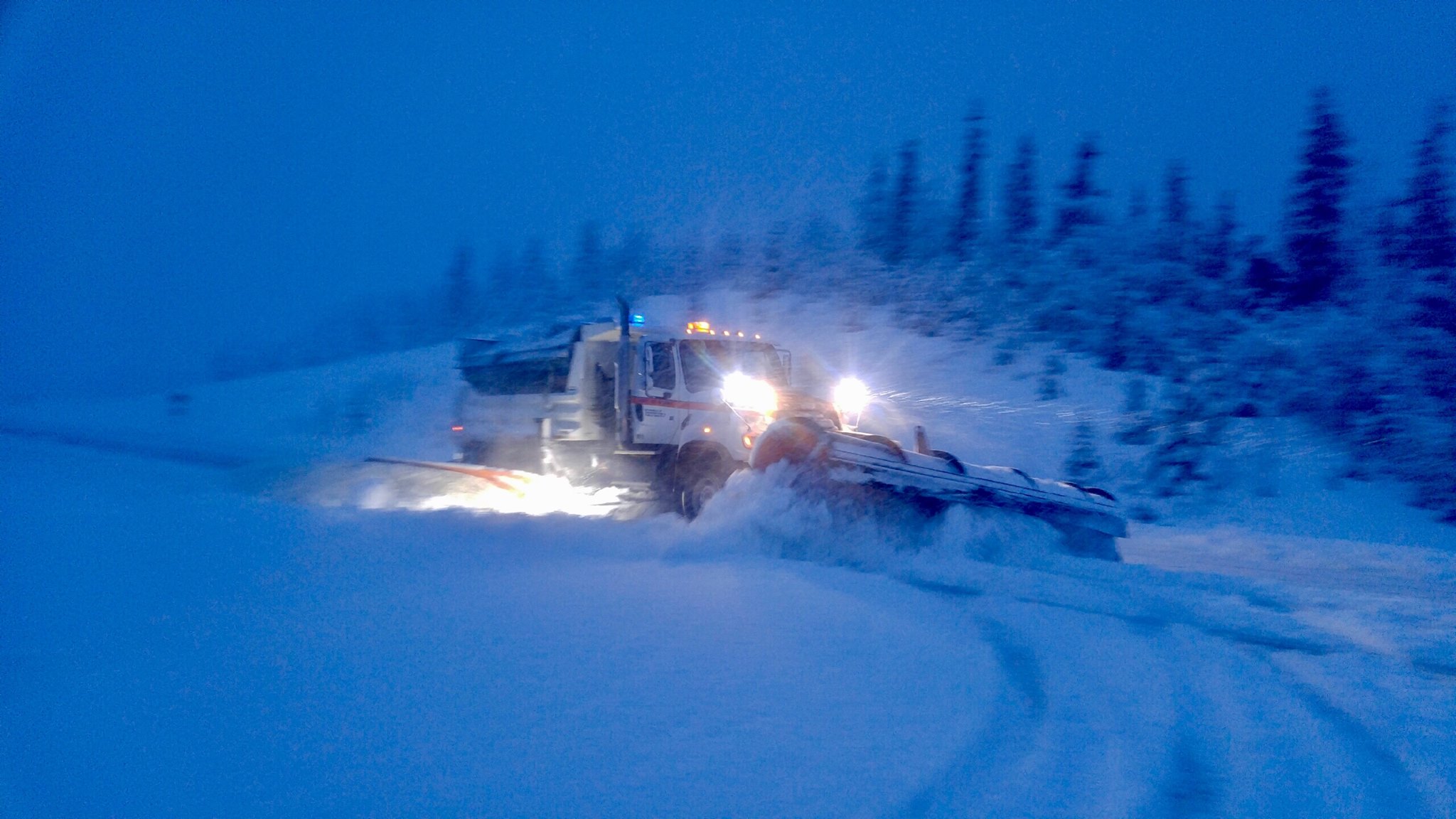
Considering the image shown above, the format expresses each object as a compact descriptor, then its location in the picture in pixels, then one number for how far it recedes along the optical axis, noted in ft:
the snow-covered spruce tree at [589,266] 178.81
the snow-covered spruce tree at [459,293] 196.34
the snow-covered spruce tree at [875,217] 134.72
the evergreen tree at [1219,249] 90.63
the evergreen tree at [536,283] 178.19
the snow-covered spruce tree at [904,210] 130.11
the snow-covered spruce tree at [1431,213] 61.36
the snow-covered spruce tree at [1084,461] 55.67
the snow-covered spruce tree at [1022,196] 118.42
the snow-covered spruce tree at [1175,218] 93.09
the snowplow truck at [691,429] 27.40
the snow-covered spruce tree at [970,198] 126.82
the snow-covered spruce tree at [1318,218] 81.15
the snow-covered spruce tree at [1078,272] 92.22
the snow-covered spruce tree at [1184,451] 52.75
